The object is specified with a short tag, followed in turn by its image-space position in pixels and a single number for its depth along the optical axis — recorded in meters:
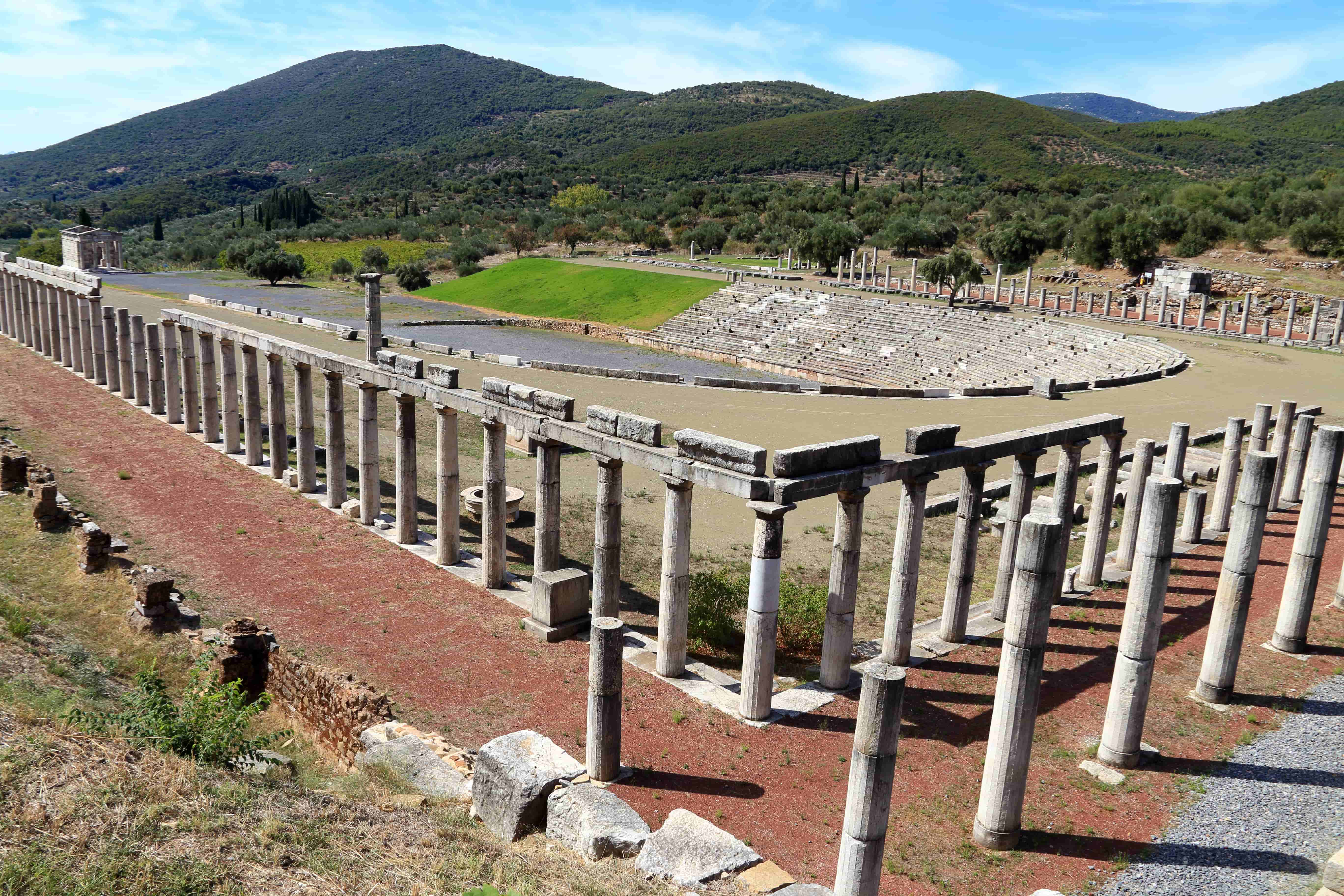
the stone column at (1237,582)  12.98
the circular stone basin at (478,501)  21.48
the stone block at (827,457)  12.28
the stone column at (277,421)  23.81
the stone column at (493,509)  17.03
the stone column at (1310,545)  14.52
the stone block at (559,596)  15.51
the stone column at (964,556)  14.88
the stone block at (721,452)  12.45
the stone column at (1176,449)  18.95
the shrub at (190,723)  9.20
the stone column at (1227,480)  20.58
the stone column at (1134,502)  18.86
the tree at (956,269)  54.22
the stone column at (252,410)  24.22
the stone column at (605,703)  11.08
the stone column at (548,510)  16.08
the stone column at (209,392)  26.50
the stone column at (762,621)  12.34
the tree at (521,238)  97.00
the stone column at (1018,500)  15.62
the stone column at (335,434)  21.44
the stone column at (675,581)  13.36
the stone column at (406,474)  19.28
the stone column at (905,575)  13.91
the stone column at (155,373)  29.95
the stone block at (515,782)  9.40
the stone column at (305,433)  22.03
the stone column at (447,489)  18.39
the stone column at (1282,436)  22.64
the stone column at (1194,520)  20.42
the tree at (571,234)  99.06
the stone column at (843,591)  13.10
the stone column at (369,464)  20.50
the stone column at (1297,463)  22.41
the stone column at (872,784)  8.77
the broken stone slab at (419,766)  10.22
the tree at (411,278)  81.94
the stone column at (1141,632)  11.46
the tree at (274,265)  78.69
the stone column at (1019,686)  9.86
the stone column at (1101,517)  17.77
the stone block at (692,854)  8.41
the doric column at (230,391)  25.89
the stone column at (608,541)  14.70
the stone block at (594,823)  8.83
